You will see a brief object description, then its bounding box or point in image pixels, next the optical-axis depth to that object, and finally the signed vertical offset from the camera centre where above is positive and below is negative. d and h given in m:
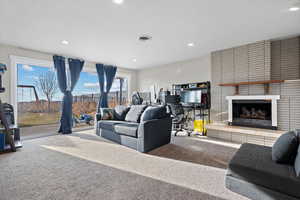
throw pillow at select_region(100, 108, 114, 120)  4.25 -0.44
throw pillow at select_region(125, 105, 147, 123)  3.75 -0.38
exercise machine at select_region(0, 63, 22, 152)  2.88 -0.62
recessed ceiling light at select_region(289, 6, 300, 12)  2.23 +1.46
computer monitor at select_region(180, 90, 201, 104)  4.63 +0.11
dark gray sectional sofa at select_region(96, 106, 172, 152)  2.85 -0.70
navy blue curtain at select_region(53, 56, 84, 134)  4.45 +0.31
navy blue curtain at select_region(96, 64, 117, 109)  5.52 +0.83
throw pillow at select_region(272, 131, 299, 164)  1.54 -0.57
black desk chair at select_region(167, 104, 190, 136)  4.38 -0.43
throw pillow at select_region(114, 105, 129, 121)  4.23 -0.39
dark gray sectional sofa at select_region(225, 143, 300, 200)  1.27 -0.77
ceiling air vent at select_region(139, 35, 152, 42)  3.26 +1.46
